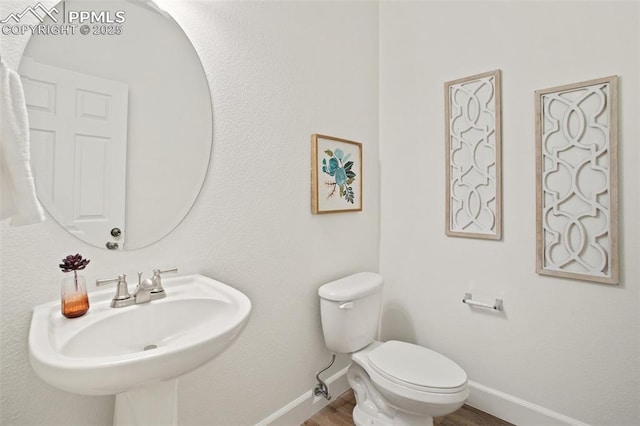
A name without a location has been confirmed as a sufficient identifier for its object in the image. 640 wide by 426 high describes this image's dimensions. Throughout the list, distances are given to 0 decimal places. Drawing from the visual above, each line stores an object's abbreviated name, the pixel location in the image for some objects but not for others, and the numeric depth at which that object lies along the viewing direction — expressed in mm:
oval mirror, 893
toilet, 1303
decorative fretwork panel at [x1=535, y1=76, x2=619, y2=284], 1383
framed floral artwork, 1640
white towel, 647
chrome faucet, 945
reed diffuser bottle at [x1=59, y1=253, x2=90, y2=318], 850
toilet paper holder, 1664
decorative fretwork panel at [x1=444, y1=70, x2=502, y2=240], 1668
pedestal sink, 634
